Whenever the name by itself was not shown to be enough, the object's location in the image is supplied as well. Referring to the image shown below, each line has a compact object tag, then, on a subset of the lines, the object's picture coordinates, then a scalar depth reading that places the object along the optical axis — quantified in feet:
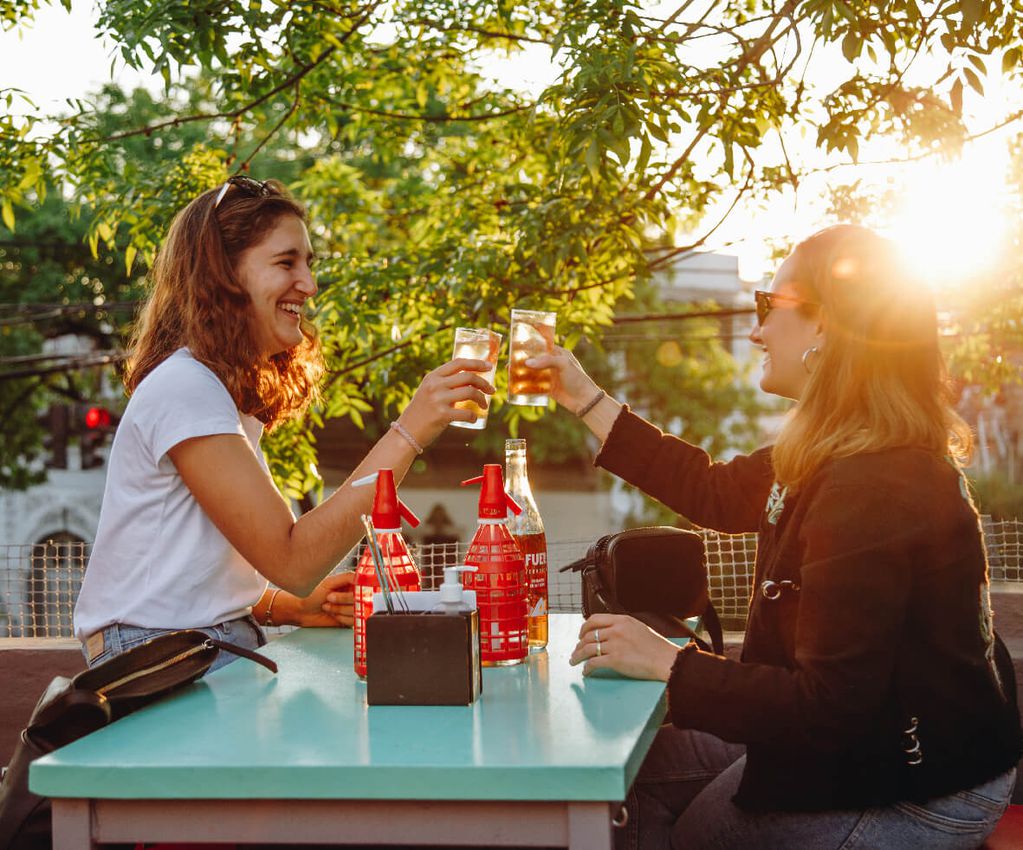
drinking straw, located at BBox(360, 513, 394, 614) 5.34
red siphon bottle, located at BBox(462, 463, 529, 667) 6.06
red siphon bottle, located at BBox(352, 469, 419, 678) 5.88
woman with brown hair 6.82
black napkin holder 5.22
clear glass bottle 6.57
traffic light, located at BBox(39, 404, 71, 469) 56.70
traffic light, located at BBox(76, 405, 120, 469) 51.19
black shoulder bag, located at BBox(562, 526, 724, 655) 7.46
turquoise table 4.18
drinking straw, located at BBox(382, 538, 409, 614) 5.45
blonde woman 5.28
